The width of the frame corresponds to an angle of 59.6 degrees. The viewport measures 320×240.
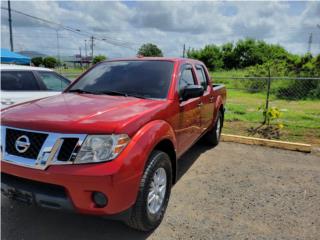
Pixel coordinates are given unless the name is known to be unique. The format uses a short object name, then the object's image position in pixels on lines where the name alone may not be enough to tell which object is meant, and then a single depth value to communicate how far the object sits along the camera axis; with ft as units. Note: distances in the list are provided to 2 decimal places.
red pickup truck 7.50
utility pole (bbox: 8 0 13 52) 67.62
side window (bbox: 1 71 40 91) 19.39
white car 19.30
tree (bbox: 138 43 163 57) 205.98
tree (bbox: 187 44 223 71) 135.14
